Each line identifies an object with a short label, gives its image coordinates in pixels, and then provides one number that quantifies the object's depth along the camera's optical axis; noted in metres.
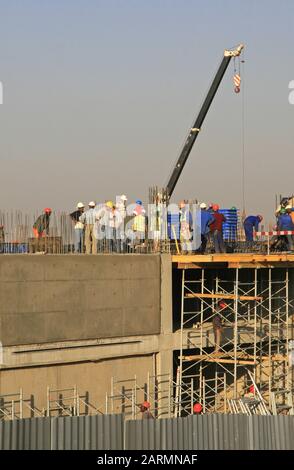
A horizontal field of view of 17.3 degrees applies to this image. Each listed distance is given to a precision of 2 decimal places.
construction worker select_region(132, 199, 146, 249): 24.80
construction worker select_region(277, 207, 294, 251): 26.11
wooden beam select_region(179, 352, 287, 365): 24.39
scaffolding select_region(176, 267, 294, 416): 24.72
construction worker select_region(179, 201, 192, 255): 25.08
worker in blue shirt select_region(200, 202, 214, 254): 24.86
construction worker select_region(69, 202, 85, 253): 23.58
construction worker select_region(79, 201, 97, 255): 23.64
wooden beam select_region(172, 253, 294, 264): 23.81
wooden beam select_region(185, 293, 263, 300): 24.28
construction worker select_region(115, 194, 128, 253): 24.31
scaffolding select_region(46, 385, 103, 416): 21.39
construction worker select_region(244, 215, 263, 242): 27.03
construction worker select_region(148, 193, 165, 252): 24.77
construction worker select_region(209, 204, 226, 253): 24.77
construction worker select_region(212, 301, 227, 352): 24.80
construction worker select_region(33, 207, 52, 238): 22.83
